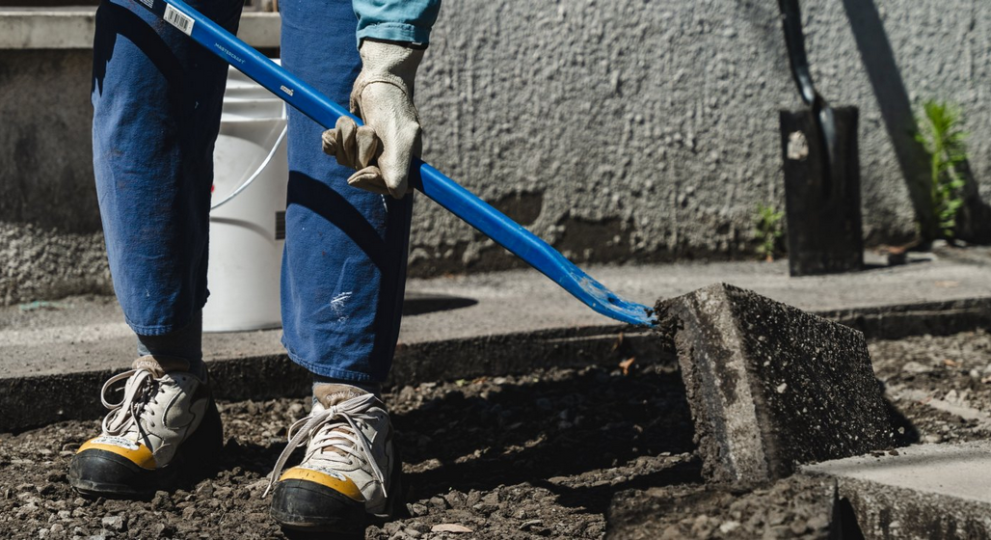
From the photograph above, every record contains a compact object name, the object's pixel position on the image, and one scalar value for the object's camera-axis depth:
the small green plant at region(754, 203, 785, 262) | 4.16
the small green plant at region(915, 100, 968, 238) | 4.22
